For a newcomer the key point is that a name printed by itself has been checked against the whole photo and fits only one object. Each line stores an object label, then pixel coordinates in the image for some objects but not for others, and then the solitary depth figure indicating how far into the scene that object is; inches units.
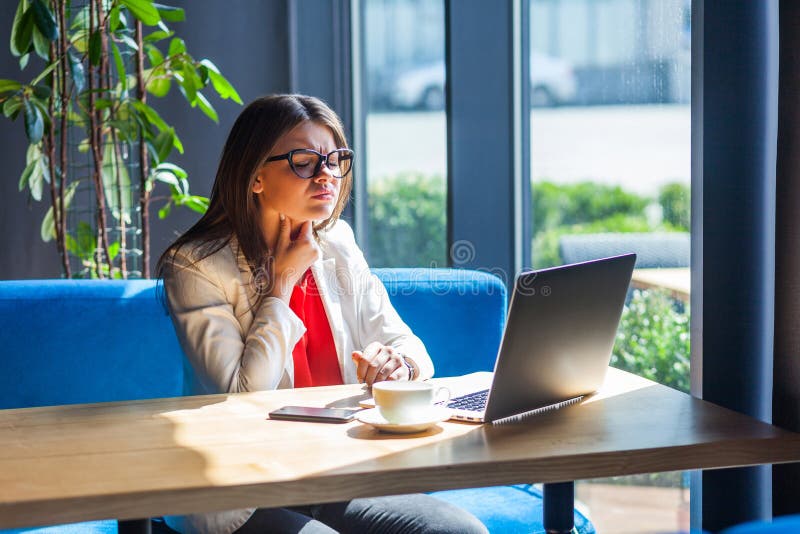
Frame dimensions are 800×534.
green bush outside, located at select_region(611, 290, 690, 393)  135.9
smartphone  111.0
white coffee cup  108.2
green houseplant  163.4
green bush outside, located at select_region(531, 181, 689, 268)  138.2
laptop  108.1
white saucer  107.4
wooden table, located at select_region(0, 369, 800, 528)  98.0
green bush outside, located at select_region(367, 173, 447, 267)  213.8
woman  123.7
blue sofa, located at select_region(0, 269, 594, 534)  139.7
